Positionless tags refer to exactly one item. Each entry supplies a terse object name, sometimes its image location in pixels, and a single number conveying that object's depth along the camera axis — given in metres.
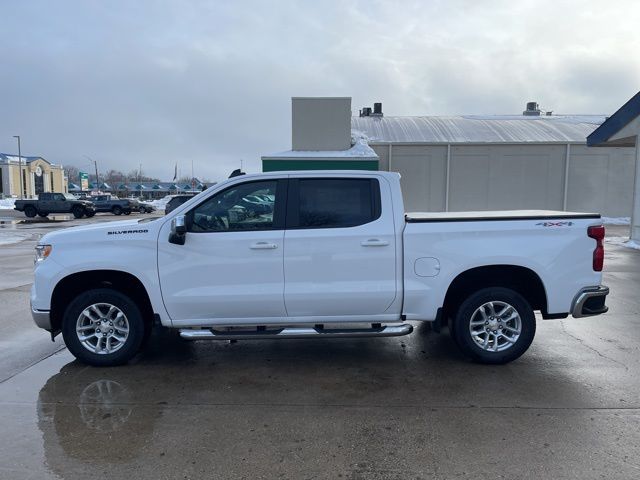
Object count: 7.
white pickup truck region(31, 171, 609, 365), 4.93
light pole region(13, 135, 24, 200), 65.12
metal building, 28.31
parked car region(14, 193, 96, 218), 35.28
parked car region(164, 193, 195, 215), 22.82
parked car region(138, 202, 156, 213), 42.69
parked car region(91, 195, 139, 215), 40.84
